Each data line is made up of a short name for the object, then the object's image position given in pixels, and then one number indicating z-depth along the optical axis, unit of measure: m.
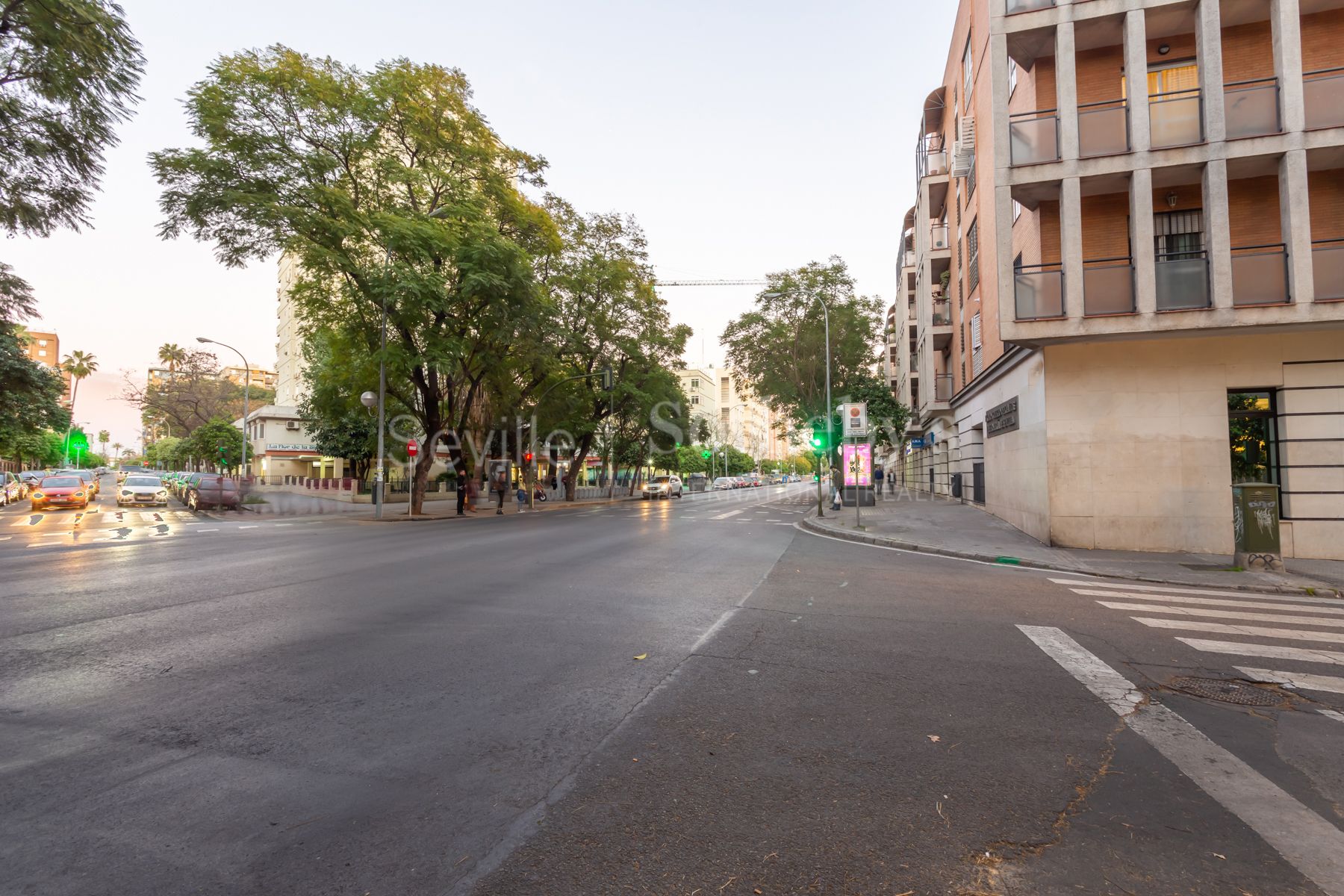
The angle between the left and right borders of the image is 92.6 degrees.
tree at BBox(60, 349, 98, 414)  84.12
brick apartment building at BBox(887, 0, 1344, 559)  12.70
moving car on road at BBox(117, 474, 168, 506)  29.97
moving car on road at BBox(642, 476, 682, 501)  52.75
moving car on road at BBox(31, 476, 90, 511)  27.25
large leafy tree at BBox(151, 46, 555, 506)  20.66
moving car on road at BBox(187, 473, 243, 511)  28.81
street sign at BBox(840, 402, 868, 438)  19.66
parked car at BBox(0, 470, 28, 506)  32.62
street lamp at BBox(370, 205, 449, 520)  22.63
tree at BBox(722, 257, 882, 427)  35.72
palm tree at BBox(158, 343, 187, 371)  74.25
